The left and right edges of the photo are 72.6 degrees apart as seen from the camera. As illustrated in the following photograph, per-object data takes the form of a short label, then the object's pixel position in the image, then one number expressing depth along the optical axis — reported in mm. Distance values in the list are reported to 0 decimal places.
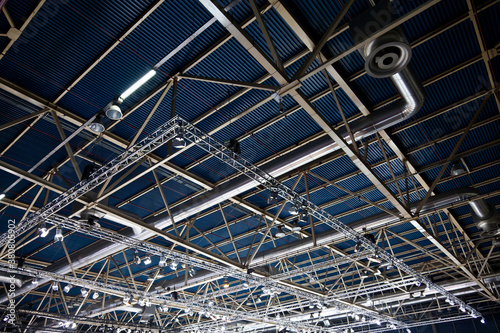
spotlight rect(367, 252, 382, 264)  19216
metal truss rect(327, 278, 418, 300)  24323
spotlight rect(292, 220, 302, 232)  17578
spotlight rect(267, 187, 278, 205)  14211
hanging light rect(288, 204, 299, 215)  15407
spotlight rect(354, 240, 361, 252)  18328
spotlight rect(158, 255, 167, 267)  18831
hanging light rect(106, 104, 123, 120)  11305
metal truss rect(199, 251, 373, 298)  20984
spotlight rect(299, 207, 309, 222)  15758
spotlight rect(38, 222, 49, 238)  15242
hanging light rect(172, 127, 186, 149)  11469
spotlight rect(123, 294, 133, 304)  24797
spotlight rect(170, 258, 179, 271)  19389
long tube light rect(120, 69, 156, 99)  11391
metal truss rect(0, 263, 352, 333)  21000
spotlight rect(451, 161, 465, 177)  14815
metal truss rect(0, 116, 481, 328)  12070
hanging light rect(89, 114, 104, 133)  11992
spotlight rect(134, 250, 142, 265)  19484
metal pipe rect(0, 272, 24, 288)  20797
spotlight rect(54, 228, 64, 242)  15711
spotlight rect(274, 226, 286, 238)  18244
